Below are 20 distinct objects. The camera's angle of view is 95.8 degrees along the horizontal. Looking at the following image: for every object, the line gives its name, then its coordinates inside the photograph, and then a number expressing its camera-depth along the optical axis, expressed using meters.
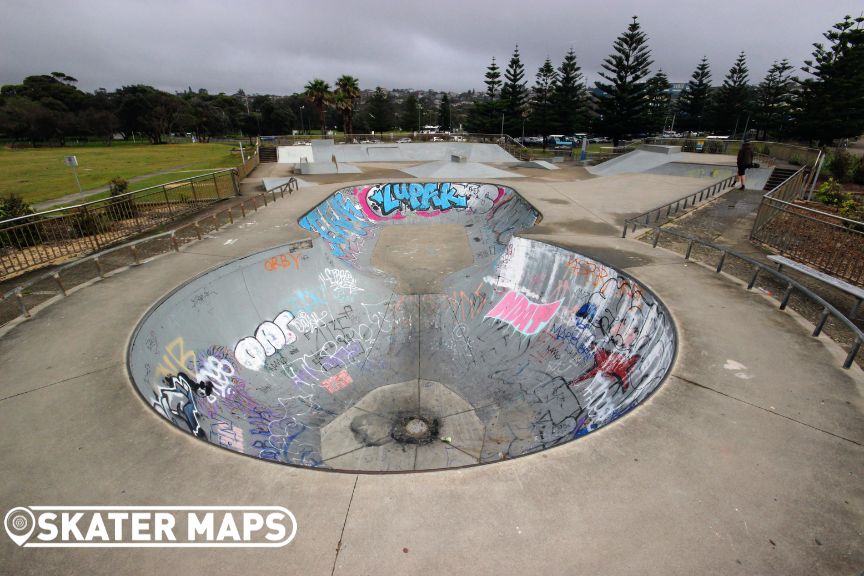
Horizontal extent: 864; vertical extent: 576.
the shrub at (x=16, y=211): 13.33
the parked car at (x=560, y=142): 75.26
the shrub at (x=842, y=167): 22.67
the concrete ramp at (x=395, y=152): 42.19
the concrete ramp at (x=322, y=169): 32.12
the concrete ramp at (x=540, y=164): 35.99
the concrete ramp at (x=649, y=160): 31.56
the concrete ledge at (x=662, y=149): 32.97
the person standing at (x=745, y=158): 20.03
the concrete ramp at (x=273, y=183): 25.04
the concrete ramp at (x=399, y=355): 8.56
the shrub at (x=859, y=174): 21.62
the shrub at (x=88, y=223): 13.42
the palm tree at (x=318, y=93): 59.16
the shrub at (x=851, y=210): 12.28
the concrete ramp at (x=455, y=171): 28.55
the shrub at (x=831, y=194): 15.74
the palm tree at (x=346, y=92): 60.69
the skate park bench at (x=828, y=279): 7.77
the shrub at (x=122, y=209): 15.08
